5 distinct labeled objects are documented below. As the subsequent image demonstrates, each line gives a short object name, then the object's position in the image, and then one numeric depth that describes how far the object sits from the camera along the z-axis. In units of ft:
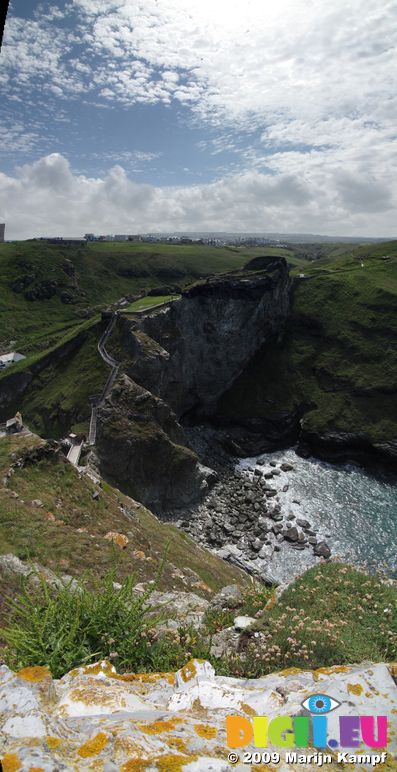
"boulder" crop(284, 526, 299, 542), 181.98
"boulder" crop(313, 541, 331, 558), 170.99
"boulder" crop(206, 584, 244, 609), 36.14
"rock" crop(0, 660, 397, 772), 11.62
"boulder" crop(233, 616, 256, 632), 29.09
